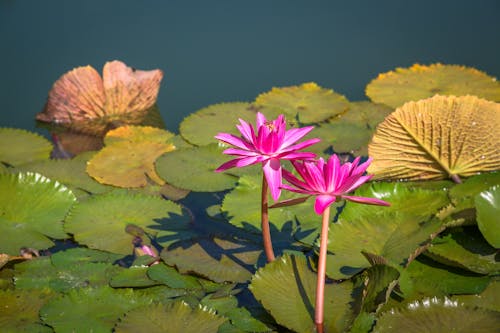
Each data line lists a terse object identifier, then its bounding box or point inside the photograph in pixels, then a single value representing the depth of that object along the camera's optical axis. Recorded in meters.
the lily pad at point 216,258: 4.16
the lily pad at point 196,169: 5.38
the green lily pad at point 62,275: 4.13
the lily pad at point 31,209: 4.73
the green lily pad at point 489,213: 4.01
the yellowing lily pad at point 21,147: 6.03
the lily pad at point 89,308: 3.66
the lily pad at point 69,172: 5.50
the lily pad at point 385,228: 3.95
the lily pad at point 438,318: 3.22
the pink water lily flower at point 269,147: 3.22
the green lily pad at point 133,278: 4.02
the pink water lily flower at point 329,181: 2.99
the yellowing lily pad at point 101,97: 6.98
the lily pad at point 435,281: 3.69
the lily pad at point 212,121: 6.20
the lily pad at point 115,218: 4.65
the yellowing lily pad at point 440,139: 4.89
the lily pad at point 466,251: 3.91
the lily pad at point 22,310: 3.68
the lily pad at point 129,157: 5.56
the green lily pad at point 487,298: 3.60
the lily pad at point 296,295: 3.49
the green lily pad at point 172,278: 4.09
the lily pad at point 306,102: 6.58
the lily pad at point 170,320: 3.53
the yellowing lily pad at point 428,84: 6.75
